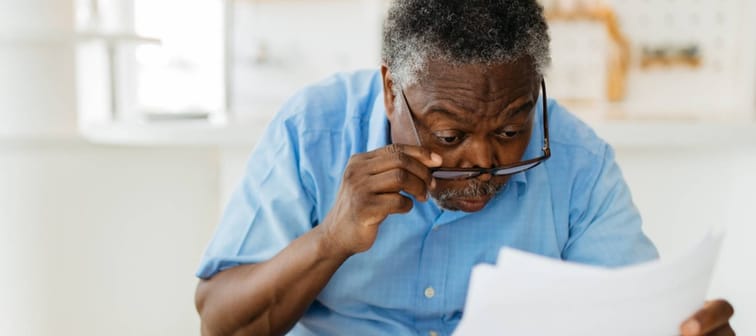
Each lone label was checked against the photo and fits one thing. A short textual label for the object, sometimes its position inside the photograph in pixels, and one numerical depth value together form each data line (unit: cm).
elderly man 95
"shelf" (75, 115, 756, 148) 178
